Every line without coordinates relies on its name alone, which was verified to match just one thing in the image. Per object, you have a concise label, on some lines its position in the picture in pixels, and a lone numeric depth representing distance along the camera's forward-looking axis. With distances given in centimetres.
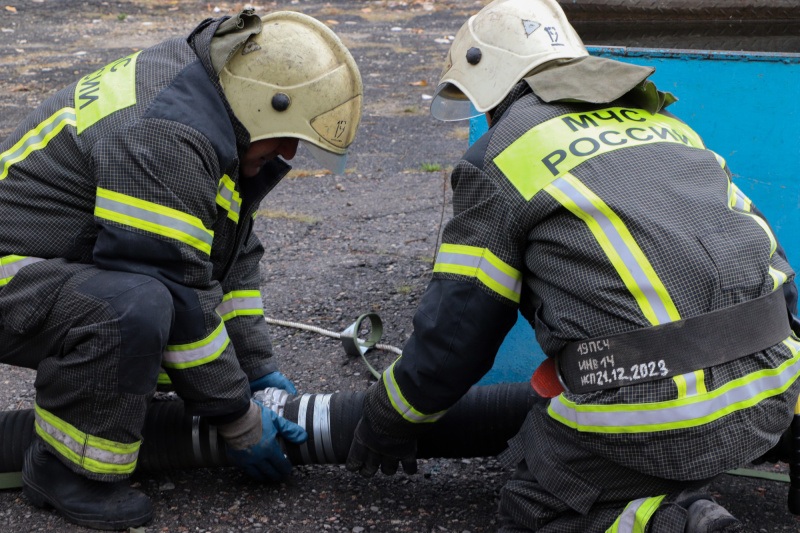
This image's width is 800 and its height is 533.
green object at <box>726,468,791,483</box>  495
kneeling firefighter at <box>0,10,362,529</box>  429
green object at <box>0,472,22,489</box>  497
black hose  497
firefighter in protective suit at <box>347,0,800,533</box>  355
